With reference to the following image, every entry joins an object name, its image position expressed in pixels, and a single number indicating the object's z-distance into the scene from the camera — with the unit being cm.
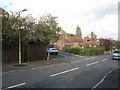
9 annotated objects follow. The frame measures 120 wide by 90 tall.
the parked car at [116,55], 1475
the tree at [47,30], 1215
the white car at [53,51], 2281
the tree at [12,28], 952
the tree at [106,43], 3711
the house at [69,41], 4130
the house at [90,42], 4599
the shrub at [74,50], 2632
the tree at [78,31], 6539
